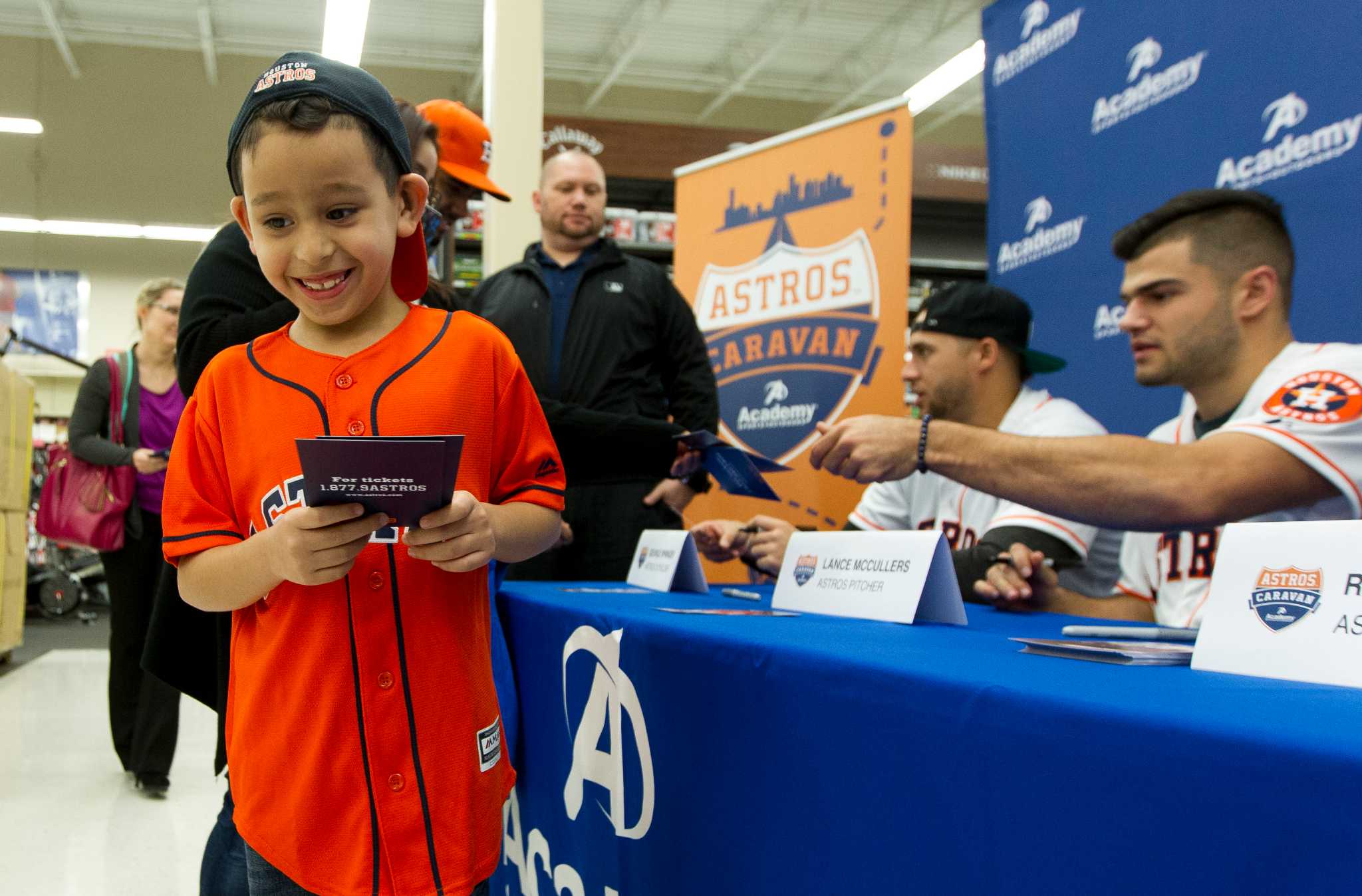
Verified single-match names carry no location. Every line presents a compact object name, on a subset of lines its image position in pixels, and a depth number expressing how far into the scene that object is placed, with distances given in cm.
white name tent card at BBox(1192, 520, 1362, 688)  68
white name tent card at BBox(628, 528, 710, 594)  163
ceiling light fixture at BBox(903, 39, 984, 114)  885
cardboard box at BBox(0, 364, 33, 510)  509
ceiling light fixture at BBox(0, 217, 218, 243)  879
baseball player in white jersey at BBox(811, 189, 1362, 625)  133
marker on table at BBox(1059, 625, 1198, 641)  101
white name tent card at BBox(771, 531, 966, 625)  109
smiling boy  83
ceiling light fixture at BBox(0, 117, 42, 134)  689
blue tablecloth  51
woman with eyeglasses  300
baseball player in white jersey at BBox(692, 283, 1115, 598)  226
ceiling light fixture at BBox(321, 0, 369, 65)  696
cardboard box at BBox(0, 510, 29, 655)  501
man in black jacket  226
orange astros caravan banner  377
